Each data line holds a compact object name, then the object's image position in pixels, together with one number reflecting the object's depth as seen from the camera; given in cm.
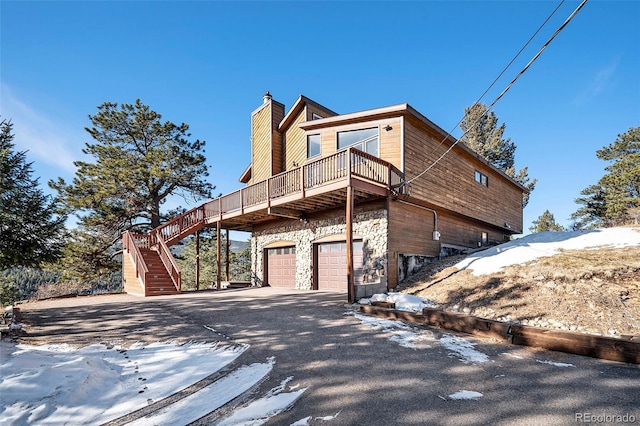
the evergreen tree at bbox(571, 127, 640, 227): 2167
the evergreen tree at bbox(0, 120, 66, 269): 924
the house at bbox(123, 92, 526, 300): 1043
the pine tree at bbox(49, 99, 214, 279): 1880
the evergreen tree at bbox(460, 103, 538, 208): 3005
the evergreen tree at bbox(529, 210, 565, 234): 3328
